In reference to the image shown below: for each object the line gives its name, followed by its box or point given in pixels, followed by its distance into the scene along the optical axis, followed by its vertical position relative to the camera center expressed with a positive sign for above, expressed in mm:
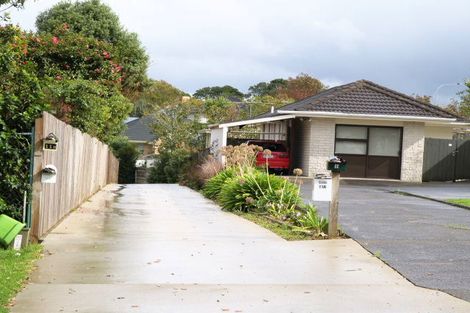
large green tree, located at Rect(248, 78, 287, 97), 94688 +10051
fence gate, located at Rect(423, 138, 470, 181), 28844 +171
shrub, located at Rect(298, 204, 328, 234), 11898 -1248
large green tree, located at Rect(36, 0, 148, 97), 32188 +5980
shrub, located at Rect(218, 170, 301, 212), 15281 -1033
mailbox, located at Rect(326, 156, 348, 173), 11414 -154
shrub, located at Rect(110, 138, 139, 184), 43938 -972
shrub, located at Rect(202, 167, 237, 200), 20380 -1032
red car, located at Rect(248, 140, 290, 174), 28500 -149
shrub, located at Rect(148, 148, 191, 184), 36325 -1105
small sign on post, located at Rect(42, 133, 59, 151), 10016 -30
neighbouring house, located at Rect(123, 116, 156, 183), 62062 +1157
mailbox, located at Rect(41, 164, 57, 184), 9922 -508
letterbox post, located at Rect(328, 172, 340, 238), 11445 -950
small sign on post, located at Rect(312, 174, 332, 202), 11562 -601
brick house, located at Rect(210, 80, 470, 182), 27547 +1118
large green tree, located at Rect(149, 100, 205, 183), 38281 +660
